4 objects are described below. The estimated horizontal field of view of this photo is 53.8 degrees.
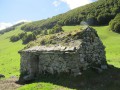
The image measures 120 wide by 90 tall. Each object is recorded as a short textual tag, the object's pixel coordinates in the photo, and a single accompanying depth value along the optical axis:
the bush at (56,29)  40.17
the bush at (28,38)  41.49
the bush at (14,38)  48.95
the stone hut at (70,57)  10.89
